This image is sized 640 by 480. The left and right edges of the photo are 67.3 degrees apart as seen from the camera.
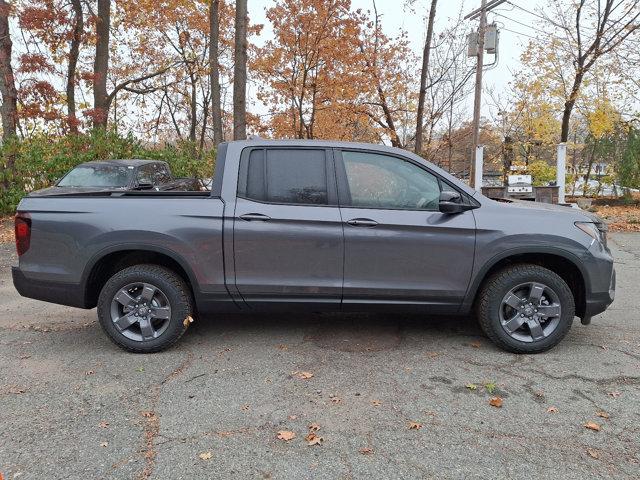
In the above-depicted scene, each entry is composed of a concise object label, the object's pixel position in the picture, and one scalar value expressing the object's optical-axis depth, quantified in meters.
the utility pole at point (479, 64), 15.98
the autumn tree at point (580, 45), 17.26
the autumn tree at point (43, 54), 14.80
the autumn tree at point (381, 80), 18.55
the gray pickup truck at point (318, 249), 3.96
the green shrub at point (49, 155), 11.37
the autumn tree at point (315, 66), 16.06
